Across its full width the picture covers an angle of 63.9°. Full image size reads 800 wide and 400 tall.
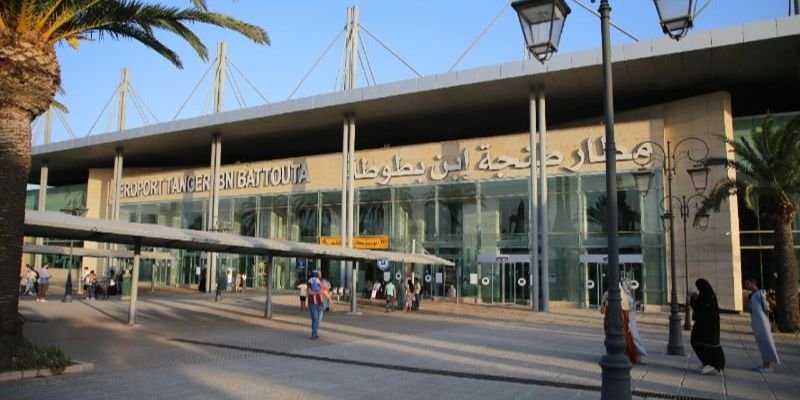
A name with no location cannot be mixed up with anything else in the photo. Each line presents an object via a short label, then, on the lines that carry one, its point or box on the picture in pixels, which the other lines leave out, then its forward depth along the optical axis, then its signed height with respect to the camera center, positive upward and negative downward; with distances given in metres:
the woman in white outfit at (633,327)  12.31 -1.14
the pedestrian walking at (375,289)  34.12 -1.23
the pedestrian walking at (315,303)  15.74 -0.94
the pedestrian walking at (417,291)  28.11 -1.14
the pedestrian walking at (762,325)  11.60 -1.02
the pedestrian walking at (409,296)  27.48 -1.29
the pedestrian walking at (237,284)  40.92 -1.25
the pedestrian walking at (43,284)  28.87 -0.96
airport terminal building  29.28 +5.70
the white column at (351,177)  35.16 +4.90
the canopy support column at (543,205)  29.86 +2.92
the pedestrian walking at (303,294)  27.11 -1.25
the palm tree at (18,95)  9.60 +2.59
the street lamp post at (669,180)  13.80 +2.48
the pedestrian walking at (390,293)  27.48 -1.16
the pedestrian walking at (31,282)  33.62 -1.02
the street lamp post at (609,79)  6.36 +2.08
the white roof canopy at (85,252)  28.94 +0.56
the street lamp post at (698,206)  28.83 +2.96
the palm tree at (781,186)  19.58 +2.64
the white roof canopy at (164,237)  14.58 +0.72
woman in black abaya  11.16 -1.13
